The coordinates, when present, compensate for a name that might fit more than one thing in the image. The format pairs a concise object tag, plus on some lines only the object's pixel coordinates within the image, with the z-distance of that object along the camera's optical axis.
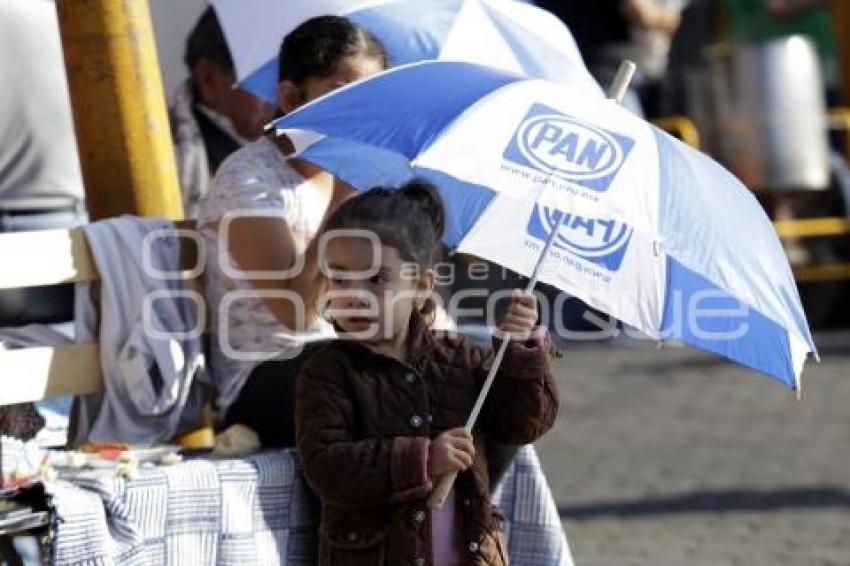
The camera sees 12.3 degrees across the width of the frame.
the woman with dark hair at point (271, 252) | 8.85
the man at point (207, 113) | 11.69
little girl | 7.49
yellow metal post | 9.33
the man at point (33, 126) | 10.90
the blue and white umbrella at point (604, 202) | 7.57
